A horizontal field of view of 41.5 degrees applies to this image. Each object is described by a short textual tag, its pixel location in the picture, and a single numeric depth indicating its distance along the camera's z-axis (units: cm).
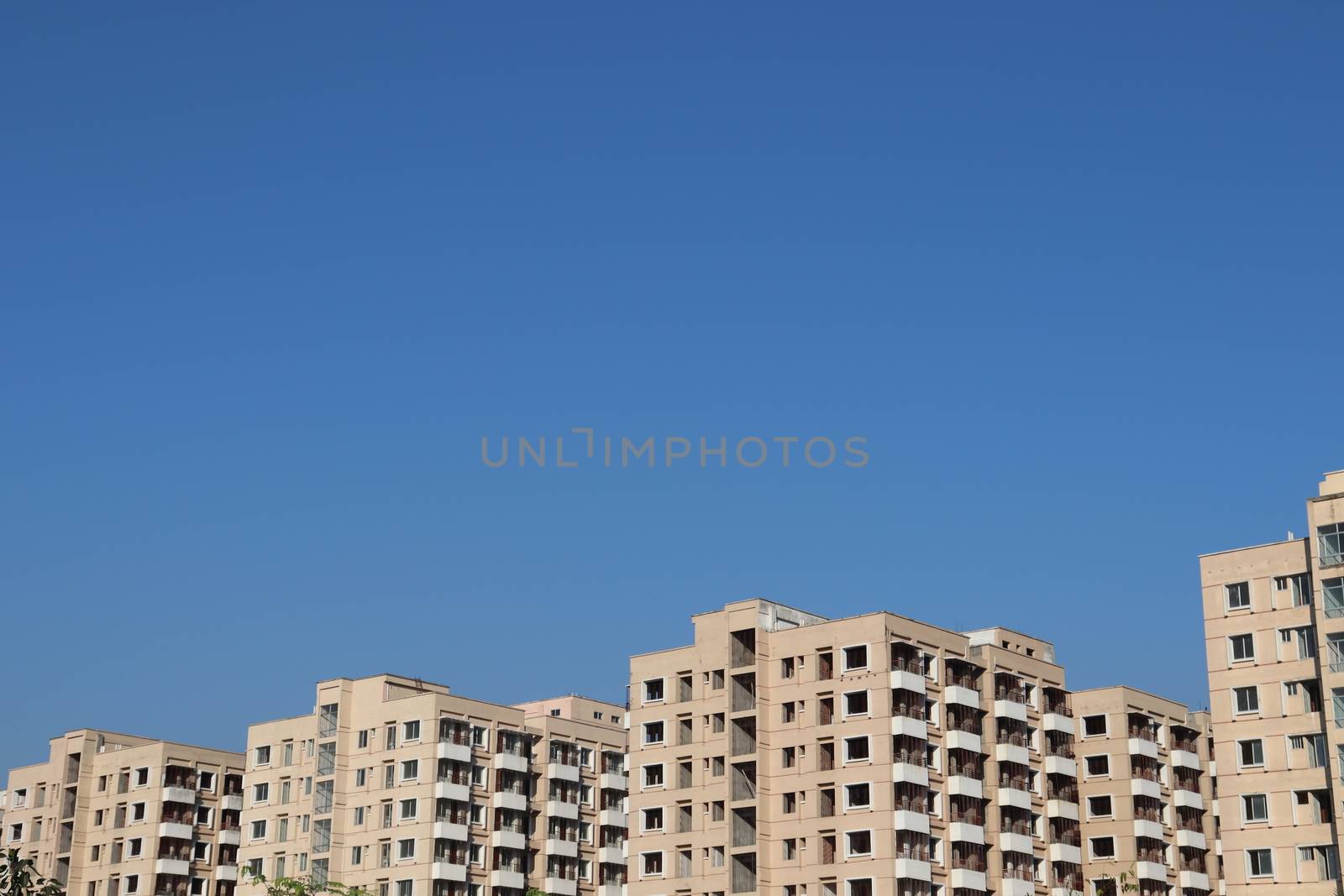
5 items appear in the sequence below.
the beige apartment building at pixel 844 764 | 11356
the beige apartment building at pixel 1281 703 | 9581
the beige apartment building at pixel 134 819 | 15488
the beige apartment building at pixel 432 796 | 13388
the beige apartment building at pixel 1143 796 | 12988
